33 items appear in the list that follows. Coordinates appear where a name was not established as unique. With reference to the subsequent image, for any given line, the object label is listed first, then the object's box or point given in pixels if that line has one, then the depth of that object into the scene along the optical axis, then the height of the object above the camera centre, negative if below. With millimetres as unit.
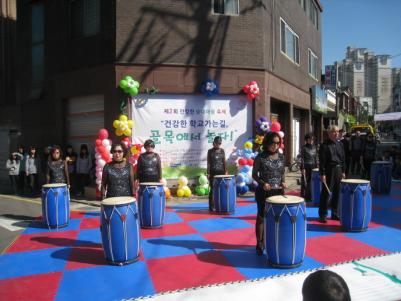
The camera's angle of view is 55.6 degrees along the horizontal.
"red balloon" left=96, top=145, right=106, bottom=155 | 10719 +98
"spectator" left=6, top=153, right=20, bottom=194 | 13320 -529
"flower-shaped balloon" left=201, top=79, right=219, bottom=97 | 11758 +2016
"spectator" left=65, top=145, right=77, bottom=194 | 12109 -363
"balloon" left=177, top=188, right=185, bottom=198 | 11316 -1188
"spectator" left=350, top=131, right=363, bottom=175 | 14602 +134
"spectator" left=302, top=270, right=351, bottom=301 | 1746 -640
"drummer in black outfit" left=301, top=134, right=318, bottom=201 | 9930 -166
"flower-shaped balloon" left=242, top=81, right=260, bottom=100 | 12057 +1990
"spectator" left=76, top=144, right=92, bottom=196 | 11984 -423
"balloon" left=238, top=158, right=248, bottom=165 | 11656 -279
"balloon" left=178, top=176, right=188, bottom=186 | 11383 -863
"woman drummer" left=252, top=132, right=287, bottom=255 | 5879 -359
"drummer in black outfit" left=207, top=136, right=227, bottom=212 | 9148 -288
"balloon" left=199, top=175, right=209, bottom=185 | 11641 -855
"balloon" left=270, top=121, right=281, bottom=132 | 11789 +776
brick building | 11492 +3208
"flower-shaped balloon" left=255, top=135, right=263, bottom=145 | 12168 +413
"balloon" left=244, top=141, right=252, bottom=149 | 11945 +218
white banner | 11648 +858
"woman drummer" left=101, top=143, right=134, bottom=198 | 6430 -432
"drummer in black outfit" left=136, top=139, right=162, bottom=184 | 8188 -316
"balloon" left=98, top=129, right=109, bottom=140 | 10938 +532
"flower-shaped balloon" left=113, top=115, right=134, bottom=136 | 10820 +761
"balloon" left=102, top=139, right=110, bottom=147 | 10820 +298
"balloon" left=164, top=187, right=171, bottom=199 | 11092 -1195
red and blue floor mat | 4949 -1657
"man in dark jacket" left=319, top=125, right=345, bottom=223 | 7656 -274
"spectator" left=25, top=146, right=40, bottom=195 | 13188 -528
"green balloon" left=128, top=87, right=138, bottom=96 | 11094 +1807
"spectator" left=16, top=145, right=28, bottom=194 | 13461 -715
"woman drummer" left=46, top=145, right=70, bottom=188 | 8469 -365
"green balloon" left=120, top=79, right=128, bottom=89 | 11031 +2003
